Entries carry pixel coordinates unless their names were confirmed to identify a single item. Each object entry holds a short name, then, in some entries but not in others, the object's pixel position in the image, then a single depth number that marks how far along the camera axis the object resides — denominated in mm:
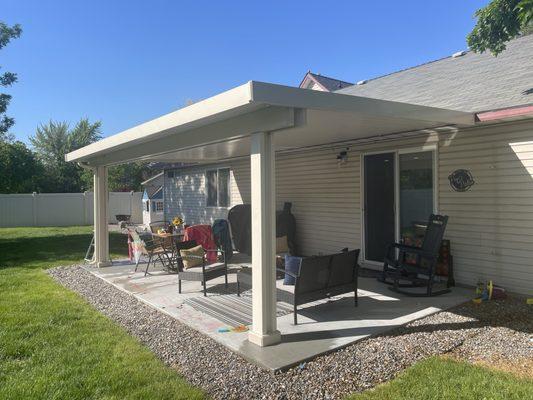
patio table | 7715
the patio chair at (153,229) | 10369
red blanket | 8047
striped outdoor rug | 4740
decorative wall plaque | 5957
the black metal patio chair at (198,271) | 5723
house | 3938
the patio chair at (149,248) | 7668
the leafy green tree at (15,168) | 15211
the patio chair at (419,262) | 5582
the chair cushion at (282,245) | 8898
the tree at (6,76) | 13539
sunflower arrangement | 10949
